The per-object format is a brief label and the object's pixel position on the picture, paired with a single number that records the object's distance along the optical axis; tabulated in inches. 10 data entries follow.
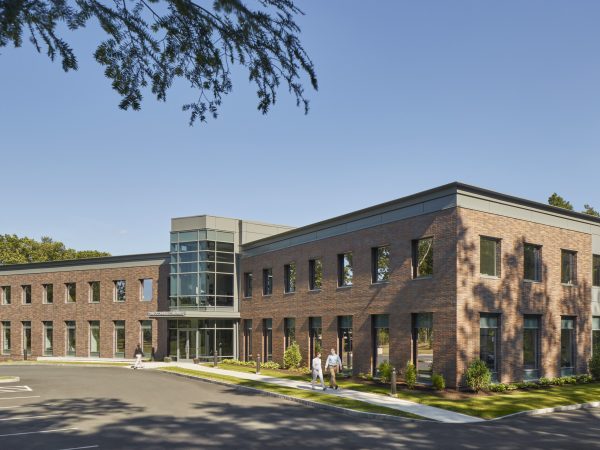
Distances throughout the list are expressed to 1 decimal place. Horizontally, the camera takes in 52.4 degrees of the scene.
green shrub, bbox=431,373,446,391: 1001.5
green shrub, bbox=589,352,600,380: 1228.5
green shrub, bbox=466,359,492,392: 981.2
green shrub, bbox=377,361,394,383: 1119.6
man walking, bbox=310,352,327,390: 1048.7
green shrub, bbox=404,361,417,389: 1050.7
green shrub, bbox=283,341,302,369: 1453.0
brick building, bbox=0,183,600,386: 1052.5
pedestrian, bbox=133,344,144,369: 1599.4
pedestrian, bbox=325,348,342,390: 1054.2
